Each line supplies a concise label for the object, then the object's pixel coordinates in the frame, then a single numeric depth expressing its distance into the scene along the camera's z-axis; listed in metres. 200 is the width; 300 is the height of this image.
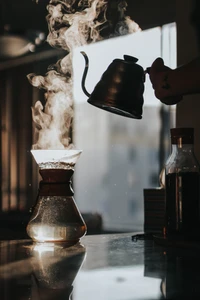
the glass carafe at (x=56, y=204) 1.15
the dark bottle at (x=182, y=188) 1.19
